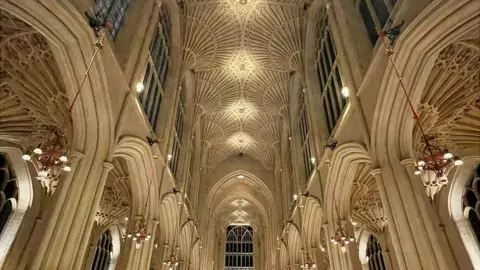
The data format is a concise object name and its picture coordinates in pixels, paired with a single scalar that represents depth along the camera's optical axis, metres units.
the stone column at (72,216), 6.00
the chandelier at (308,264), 12.51
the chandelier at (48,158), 5.53
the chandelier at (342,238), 9.34
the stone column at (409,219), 6.33
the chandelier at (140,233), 8.90
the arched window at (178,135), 15.78
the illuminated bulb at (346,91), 9.73
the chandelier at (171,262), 13.12
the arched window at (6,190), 12.67
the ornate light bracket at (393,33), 7.35
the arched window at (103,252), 16.55
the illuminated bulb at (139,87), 9.56
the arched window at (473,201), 11.56
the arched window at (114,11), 8.93
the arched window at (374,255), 16.72
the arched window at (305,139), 15.83
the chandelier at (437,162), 5.57
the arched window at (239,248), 27.56
